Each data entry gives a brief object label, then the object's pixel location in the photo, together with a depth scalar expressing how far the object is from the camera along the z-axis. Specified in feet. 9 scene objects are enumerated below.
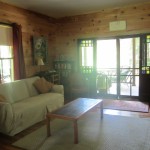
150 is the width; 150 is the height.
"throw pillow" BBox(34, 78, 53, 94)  14.34
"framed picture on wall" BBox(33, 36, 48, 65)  17.09
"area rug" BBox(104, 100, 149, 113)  14.22
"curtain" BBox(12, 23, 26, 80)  14.48
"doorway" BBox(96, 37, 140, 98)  17.30
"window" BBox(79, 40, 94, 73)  18.92
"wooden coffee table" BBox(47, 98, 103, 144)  9.02
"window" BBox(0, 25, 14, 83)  13.85
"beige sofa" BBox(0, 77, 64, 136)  9.95
